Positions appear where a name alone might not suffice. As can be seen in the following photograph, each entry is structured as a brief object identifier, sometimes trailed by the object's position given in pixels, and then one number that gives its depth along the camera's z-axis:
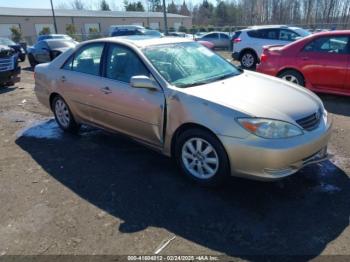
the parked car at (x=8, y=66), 10.09
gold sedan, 3.28
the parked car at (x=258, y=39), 12.67
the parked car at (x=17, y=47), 19.27
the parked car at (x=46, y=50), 15.01
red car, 6.78
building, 43.03
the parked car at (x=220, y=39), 26.00
